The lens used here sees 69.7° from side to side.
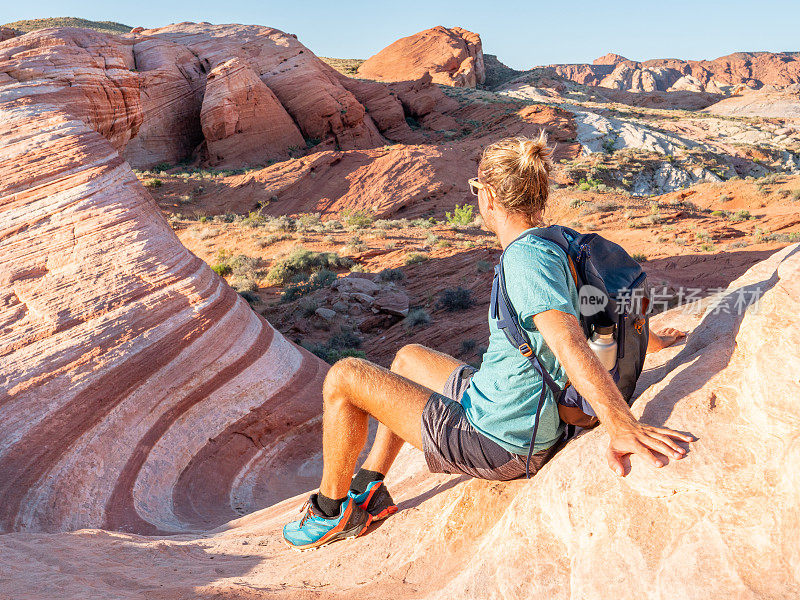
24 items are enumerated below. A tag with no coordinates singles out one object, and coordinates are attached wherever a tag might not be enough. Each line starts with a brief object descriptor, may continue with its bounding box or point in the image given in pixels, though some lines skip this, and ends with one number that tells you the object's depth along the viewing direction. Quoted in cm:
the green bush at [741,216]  1266
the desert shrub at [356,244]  1339
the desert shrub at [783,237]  1035
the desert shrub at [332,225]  1639
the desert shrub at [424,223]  1645
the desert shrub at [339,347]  839
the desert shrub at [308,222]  1625
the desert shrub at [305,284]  1134
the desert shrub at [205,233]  1520
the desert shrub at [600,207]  1460
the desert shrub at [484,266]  1105
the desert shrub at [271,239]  1444
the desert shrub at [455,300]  997
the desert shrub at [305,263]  1252
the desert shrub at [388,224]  1641
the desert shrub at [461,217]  1635
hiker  176
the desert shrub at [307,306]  1018
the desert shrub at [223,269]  1277
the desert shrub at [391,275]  1165
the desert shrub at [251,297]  1126
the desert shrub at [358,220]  1688
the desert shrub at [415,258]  1239
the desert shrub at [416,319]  952
